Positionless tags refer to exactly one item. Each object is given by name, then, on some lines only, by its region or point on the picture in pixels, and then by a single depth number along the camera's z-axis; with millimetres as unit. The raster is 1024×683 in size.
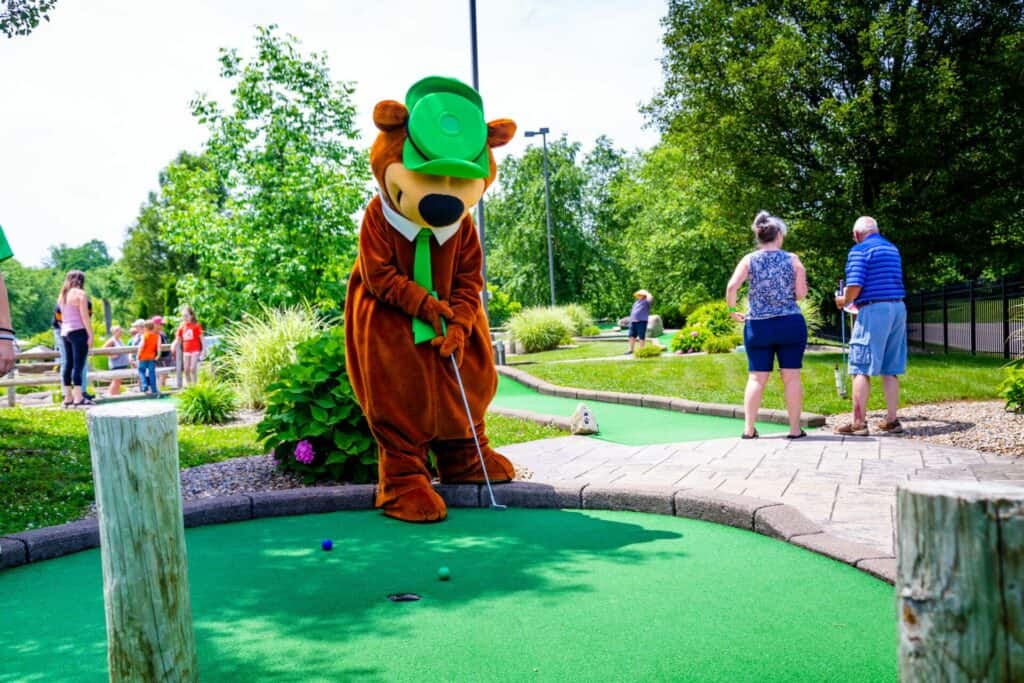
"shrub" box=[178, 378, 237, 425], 11086
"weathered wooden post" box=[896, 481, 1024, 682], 1430
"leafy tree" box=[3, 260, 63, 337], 78094
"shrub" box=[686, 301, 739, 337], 19359
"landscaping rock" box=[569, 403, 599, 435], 8602
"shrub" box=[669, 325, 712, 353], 18828
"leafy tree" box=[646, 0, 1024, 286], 15125
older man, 7492
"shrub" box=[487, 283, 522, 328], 38938
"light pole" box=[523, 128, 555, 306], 35125
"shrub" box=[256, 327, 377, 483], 6090
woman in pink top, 12586
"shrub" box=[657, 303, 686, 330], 38531
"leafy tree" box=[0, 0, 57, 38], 7980
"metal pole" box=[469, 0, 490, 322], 18031
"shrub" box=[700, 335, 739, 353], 17938
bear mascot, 5133
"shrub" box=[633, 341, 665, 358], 18047
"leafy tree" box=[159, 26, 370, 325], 17859
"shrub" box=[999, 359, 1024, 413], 8031
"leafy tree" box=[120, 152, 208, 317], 47750
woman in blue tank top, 7371
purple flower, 6051
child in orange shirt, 15234
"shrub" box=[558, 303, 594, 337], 30962
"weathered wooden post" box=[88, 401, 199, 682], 2207
